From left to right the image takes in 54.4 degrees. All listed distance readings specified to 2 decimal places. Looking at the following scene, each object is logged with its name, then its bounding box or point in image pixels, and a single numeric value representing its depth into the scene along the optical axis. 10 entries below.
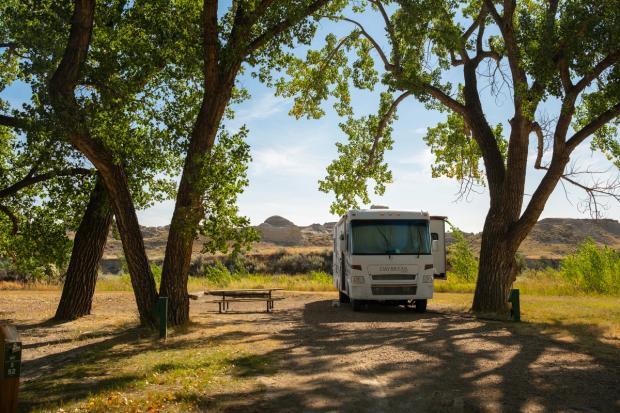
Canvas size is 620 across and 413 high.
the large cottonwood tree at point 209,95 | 13.30
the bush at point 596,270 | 25.11
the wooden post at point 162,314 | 12.05
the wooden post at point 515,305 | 14.99
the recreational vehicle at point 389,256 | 17.78
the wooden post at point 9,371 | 5.59
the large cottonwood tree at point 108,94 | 12.38
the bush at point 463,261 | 33.66
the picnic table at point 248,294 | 18.73
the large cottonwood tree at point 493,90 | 14.99
